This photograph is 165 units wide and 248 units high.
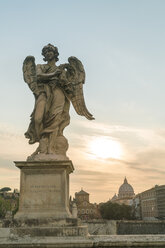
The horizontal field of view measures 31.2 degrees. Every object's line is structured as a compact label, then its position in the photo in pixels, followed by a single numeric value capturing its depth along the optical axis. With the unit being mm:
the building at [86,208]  136750
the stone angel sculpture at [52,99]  8609
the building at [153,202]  140112
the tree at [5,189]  158100
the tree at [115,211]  101438
